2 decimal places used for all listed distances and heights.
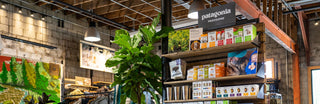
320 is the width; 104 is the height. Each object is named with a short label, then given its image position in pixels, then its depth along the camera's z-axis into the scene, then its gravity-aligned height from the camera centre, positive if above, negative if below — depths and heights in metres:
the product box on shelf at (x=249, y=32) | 3.90 +0.35
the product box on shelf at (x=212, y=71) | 4.21 -0.10
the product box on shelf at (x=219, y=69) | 4.18 -0.07
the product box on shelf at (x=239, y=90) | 3.96 -0.31
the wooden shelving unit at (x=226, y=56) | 3.92 +0.06
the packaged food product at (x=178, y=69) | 4.58 -0.08
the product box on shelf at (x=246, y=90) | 3.90 -0.31
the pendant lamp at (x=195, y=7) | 7.88 +1.29
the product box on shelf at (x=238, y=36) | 4.00 +0.32
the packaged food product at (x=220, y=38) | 4.14 +0.30
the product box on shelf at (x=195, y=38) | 4.36 +0.32
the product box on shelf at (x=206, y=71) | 4.29 -0.11
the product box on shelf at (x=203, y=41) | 4.28 +0.27
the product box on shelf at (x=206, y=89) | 4.17 -0.32
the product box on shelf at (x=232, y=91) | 4.02 -0.33
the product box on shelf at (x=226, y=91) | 4.07 -0.33
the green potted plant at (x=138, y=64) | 4.73 -0.01
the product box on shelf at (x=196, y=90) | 4.25 -0.34
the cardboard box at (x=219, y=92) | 4.12 -0.35
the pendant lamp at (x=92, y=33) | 10.13 +0.89
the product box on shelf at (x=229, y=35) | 4.07 +0.33
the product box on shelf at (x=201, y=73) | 4.33 -0.13
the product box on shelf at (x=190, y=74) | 4.46 -0.14
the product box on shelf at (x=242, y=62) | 3.92 +0.01
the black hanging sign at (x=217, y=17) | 4.24 +0.58
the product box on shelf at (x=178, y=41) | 4.52 +0.30
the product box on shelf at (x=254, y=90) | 3.83 -0.30
